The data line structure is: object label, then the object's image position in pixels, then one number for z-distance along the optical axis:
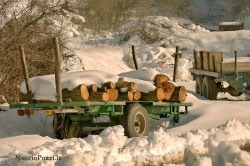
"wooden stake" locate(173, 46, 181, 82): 17.30
